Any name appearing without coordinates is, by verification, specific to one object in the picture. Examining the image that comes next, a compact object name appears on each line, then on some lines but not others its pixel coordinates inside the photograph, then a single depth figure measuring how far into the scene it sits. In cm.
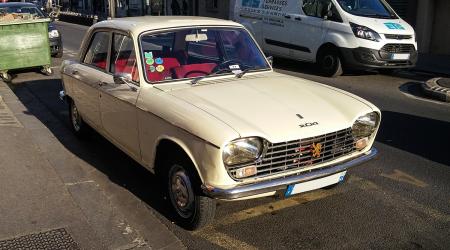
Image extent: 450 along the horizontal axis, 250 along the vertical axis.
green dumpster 1049
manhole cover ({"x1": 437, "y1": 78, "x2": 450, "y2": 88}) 920
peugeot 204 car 334
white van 1032
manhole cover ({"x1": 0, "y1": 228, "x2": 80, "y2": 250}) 345
